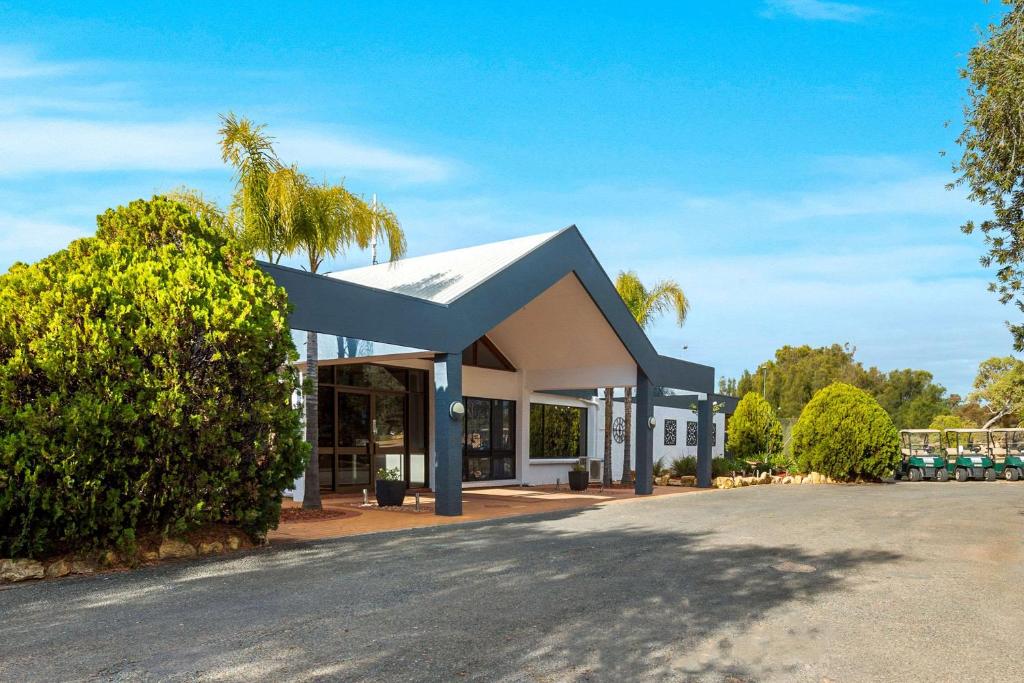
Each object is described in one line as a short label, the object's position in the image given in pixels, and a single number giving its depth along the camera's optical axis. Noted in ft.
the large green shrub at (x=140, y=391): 26.55
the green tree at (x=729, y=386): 216.80
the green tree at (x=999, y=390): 145.38
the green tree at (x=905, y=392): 187.52
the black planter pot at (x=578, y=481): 66.23
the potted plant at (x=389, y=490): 48.65
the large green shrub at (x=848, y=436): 75.82
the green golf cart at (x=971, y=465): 85.35
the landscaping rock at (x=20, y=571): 25.90
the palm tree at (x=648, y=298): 73.97
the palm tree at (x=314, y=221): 45.50
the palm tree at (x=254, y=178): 45.75
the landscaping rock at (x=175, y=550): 29.35
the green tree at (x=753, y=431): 100.48
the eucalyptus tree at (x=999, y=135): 37.83
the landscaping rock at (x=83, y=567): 27.12
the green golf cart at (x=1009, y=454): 87.20
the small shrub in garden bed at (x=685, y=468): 78.84
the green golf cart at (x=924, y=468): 84.38
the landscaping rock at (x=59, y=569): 26.58
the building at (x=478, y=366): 42.70
